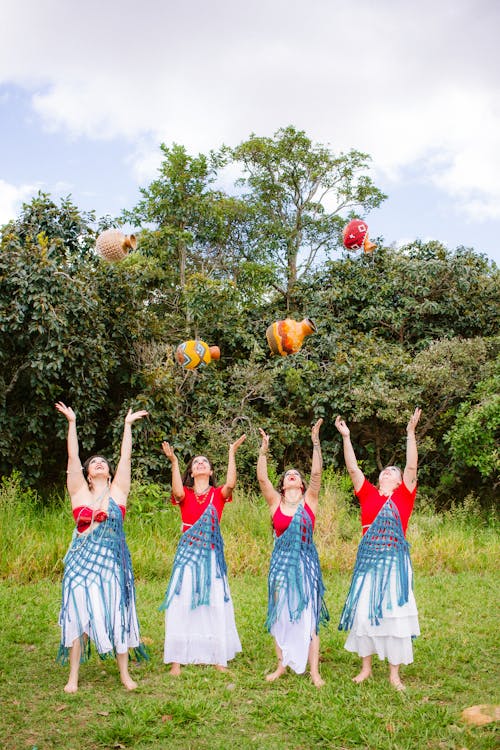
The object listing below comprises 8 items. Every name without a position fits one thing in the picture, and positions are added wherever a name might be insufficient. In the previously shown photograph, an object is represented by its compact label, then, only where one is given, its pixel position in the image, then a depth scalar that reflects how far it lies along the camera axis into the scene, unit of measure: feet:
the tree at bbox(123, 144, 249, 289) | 40.75
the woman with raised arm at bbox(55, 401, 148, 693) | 14.58
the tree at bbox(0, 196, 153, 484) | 28.86
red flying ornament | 23.21
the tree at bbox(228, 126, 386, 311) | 50.85
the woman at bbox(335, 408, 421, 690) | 14.93
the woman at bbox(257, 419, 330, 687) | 15.38
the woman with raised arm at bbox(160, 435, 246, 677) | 15.84
